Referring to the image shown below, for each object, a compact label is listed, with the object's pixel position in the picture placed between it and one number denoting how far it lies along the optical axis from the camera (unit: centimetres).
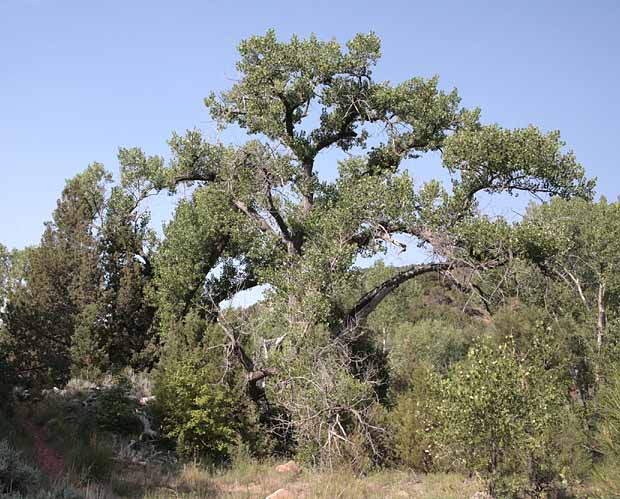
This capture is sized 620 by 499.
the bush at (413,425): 1622
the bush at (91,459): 1265
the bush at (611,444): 879
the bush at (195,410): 1648
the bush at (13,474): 953
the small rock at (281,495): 1261
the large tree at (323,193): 1753
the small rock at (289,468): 1619
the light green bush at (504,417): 1073
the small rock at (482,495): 1173
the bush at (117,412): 1694
